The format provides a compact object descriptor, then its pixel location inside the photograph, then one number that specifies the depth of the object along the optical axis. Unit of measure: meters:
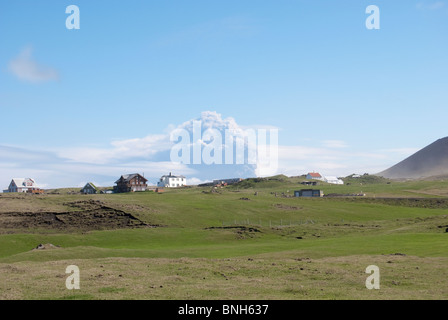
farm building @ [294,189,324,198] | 165.57
